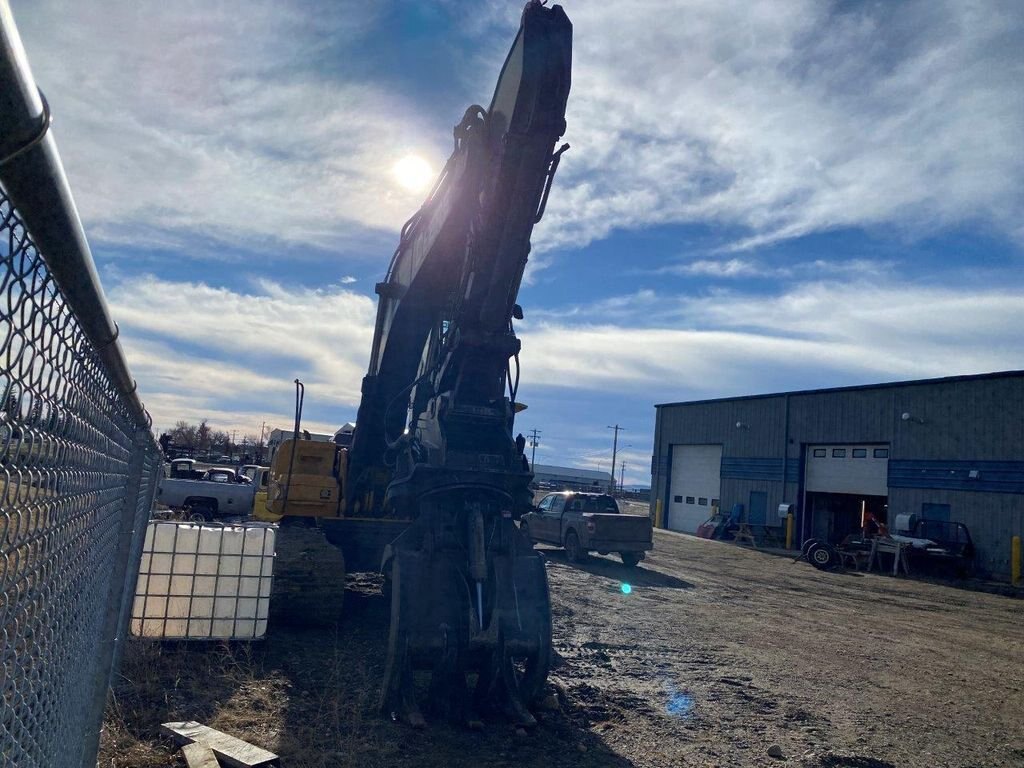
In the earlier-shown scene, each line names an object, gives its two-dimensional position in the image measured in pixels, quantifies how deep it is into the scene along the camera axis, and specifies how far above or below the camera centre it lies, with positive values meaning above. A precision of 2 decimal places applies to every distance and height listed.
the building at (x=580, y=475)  142.20 +1.97
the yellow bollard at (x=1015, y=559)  22.98 -1.00
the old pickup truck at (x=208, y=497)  22.34 -1.29
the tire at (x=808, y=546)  24.17 -1.21
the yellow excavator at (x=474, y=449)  6.74 +0.23
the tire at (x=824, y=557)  23.50 -1.46
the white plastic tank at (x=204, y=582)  8.38 -1.36
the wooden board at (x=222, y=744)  5.41 -2.00
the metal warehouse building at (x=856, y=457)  24.88 +1.86
